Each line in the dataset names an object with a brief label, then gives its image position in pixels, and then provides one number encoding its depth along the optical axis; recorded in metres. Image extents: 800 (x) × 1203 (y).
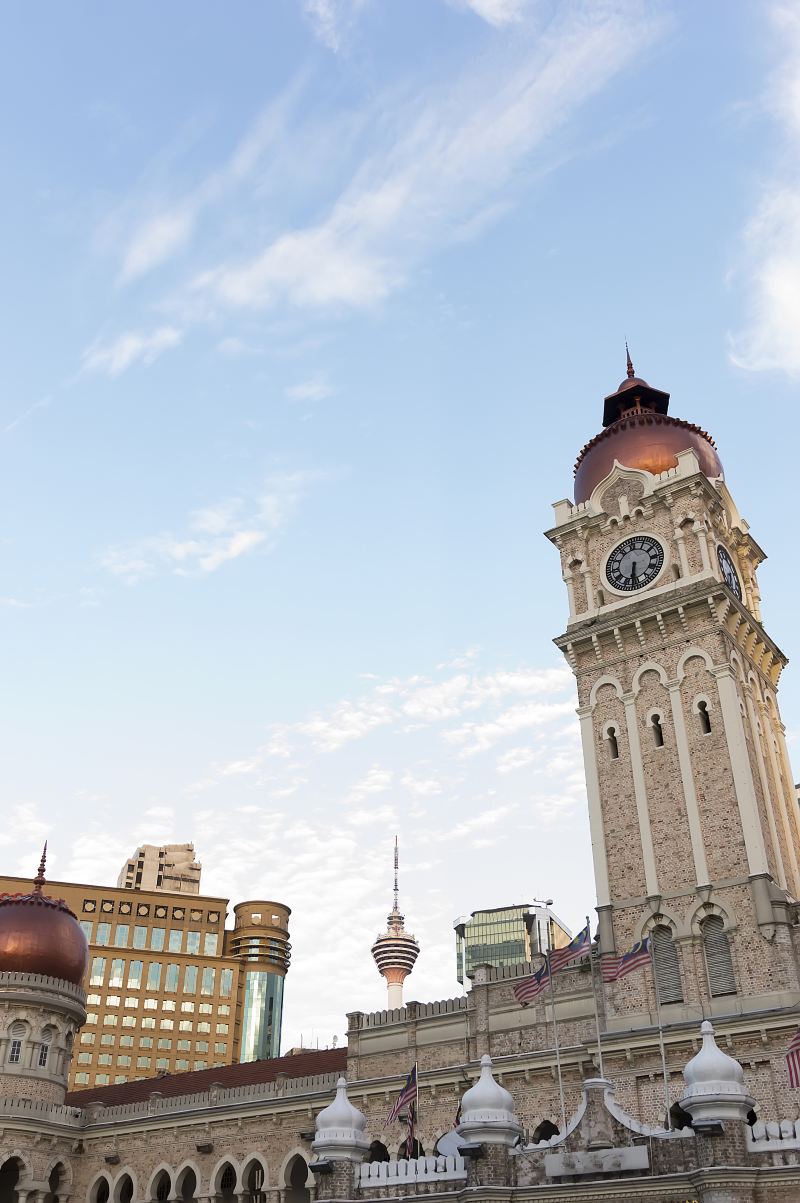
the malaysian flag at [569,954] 34.31
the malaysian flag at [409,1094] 32.22
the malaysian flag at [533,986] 33.98
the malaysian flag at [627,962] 32.34
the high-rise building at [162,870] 139.00
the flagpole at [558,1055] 33.28
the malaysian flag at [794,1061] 26.31
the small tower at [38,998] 50.12
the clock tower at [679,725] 35.88
